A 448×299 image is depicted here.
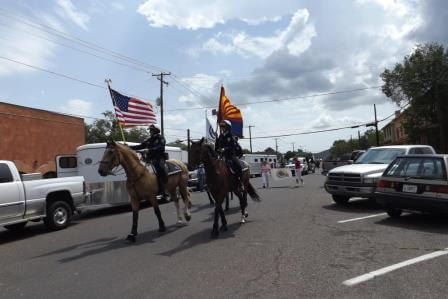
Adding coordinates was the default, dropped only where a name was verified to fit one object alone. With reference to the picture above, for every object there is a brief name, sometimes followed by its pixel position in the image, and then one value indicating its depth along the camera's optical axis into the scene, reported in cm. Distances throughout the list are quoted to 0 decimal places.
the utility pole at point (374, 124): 5838
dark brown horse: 862
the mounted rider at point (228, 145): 987
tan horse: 902
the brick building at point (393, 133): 7891
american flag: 1606
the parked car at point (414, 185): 898
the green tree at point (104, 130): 7675
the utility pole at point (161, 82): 4019
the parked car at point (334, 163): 2466
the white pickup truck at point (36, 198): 1035
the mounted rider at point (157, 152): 1017
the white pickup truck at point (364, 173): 1198
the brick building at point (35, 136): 2722
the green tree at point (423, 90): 4706
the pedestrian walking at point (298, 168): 2332
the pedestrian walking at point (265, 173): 2384
